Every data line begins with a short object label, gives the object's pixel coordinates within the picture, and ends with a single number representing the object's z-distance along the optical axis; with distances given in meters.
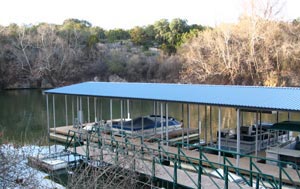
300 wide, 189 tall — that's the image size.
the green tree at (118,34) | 64.70
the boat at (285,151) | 10.30
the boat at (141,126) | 15.51
